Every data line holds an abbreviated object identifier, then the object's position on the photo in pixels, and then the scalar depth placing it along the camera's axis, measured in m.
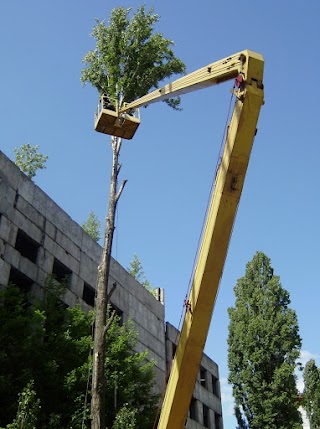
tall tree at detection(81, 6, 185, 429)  18.62
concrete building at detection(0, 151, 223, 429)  17.17
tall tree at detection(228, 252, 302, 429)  26.78
